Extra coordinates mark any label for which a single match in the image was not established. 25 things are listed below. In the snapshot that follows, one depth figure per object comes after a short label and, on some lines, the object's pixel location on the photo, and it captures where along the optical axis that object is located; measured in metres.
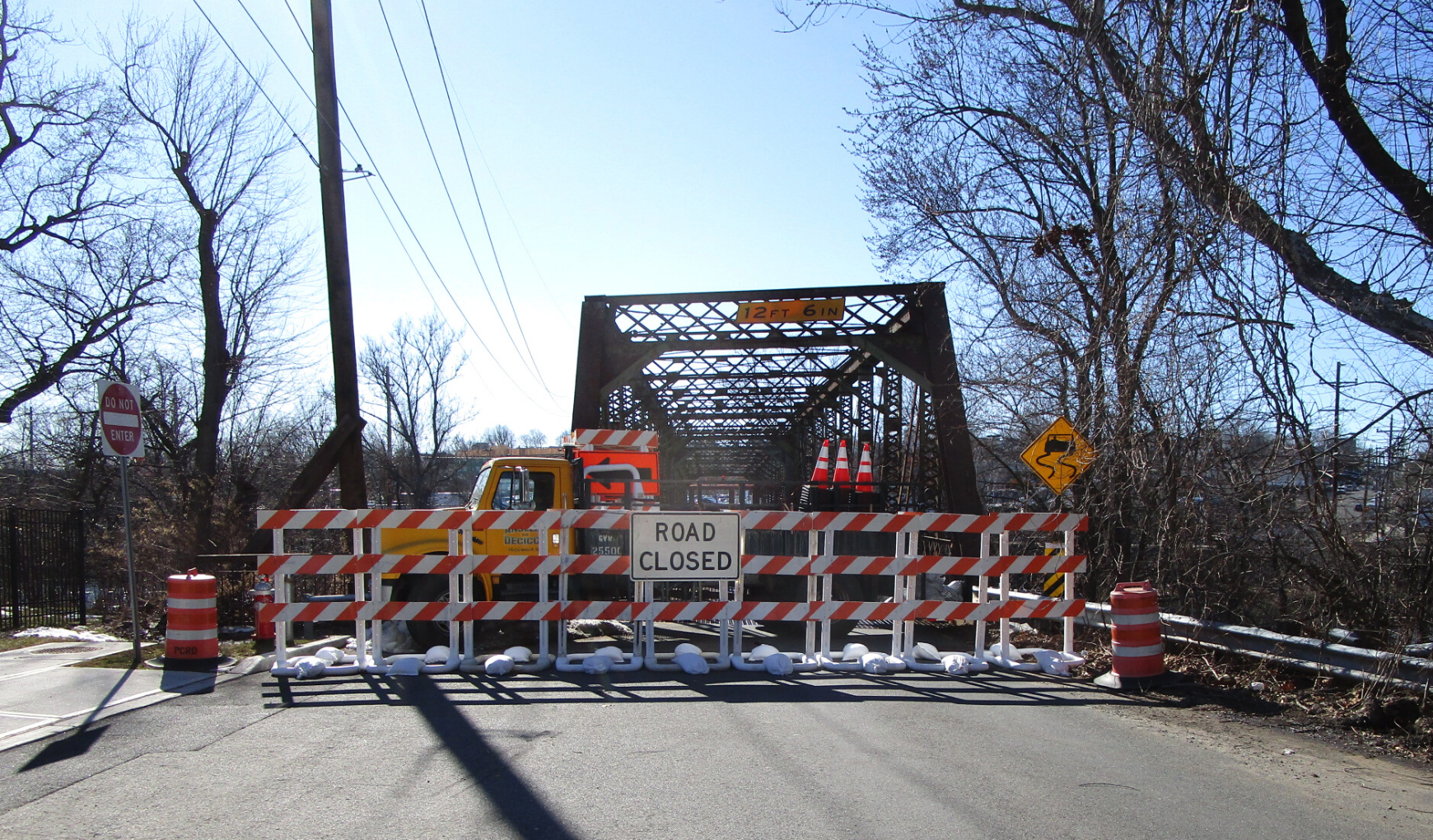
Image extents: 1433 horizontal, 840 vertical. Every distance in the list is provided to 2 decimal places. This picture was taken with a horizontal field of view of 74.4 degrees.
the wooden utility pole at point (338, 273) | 12.59
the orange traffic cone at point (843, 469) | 16.27
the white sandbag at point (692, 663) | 8.95
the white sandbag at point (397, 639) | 11.48
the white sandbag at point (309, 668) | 8.55
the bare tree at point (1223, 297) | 7.59
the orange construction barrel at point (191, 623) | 8.66
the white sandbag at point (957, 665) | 9.10
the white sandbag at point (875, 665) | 9.10
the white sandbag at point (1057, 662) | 9.11
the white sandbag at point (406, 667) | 8.78
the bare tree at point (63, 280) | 23.77
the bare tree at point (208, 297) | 28.14
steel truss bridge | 16.31
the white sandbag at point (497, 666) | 8.78
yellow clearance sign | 18.03
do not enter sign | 9.09
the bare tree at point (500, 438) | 97.75
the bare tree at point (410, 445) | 60.91
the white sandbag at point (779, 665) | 8.90
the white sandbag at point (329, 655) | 8.98
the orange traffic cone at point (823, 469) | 16.16
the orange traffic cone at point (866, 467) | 16.45
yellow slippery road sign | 10.92
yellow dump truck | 10.88
